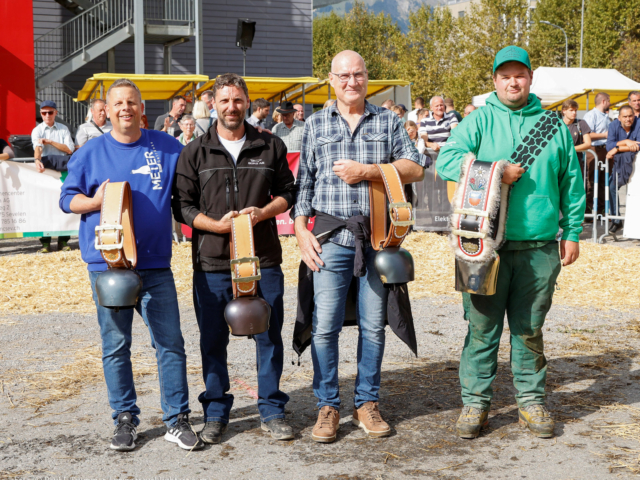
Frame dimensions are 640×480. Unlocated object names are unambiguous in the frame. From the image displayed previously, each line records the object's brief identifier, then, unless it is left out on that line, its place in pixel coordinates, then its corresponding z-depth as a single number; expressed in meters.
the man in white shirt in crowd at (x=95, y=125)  11.25
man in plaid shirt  4.38
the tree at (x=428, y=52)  50.12
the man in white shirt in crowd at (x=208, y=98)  14.16
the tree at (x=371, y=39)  59.84
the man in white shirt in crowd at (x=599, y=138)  13.73
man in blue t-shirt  4.22
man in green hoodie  4.32
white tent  22.64
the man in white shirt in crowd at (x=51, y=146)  11.88
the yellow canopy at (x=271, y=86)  18.44
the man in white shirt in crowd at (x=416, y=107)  17.73
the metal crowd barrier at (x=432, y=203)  13.33
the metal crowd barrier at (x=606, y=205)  12.28
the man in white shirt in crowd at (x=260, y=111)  13.31
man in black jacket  4.33
